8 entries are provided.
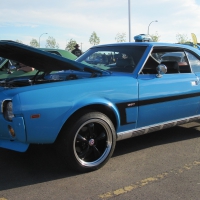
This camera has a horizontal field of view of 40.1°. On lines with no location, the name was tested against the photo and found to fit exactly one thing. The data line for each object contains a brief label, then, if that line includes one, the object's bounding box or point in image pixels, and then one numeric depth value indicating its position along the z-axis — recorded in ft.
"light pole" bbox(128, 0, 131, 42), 76.93
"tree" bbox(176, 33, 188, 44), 197.45
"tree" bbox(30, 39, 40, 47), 226.07
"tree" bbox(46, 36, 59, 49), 240.32
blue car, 9.45
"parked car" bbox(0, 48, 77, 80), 21.67
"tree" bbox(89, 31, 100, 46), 195.93
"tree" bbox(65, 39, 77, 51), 206.02
